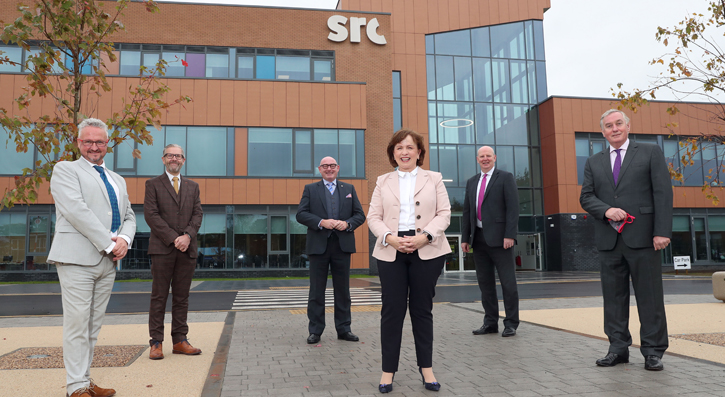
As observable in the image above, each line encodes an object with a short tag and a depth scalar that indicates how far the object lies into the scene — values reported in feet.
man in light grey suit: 12.09
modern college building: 72.28
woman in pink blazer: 12.78
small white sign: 77.07
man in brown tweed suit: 17.10
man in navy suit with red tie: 20.97
